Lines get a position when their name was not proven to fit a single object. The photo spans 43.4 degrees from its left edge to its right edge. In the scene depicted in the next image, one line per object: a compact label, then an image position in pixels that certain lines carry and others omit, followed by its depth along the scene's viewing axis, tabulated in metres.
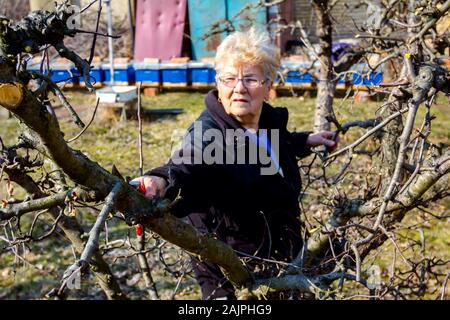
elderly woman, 2.23
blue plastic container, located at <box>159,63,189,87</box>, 10.59
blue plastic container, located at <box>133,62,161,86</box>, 10.66
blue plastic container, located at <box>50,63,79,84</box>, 9.46
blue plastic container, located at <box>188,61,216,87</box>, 10.51
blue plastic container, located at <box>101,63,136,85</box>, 10.63
